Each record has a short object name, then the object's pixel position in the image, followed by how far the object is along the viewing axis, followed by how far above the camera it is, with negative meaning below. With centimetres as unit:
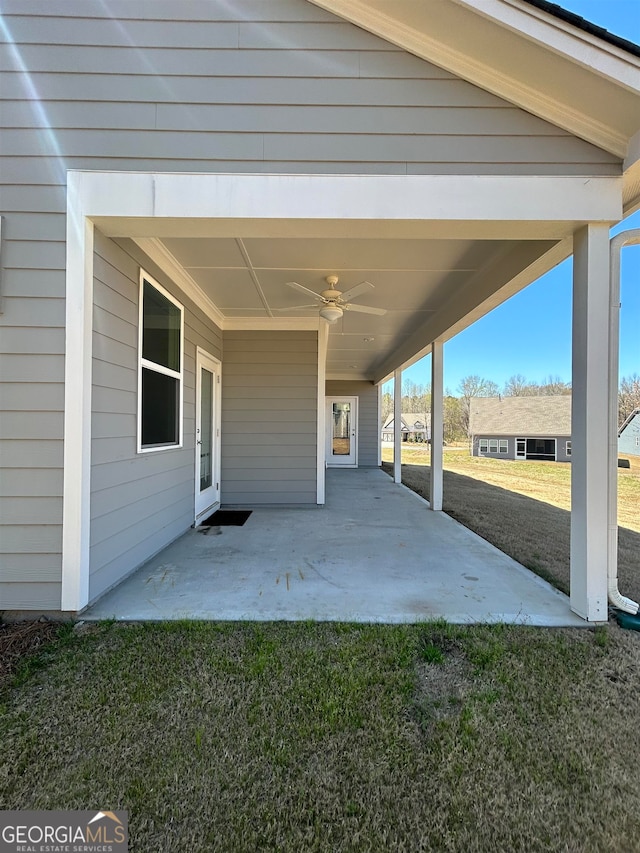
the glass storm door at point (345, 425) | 1253 +10
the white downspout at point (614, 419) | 252 +8
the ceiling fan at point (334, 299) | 413 +144
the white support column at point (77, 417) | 245 +5
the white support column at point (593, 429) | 248 +1
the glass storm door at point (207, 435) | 503 -11
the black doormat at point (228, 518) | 502 -123
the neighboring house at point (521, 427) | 2536 +18
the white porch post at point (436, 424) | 609 +8
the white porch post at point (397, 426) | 941 +7
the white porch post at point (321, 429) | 621 -2
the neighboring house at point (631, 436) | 2114 -26
